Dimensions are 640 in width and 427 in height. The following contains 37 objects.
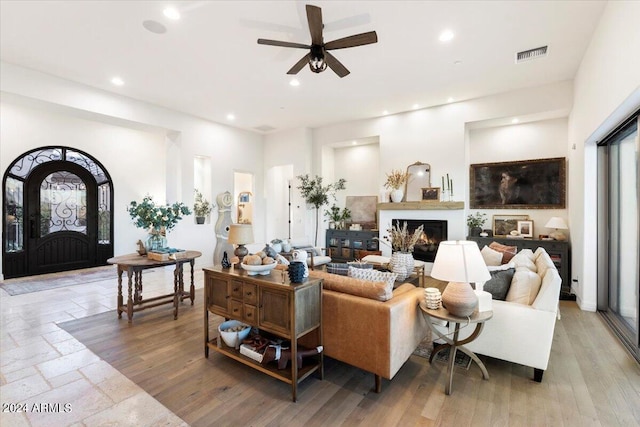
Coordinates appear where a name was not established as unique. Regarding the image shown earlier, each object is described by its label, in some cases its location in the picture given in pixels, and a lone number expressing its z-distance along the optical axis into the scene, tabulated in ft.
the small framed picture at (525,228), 18.71
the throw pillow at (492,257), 12.21
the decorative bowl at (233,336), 8.80
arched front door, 20.03
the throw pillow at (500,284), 9.26
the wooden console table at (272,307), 7.26
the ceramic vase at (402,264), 13.88
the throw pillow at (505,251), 12.75
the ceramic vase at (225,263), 9.30
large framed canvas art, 18.16
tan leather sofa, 7.20
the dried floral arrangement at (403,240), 14.26
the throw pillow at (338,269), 9.98
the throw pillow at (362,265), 11.82
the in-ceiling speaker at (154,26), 11.27
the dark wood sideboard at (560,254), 16.19
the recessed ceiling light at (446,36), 11.80
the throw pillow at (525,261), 9.73
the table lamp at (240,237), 9.57
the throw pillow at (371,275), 8.71
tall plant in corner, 24.91
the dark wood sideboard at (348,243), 23.70
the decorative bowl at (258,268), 8.34
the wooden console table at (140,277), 11.89
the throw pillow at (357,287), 7.61
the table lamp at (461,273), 7.33
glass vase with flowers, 12.82
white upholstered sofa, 7.79
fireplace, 20.10
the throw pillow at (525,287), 8.46
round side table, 7.42
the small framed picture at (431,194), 20.29
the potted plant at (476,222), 19.83
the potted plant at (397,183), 21.39
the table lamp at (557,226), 16.38
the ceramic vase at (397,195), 21.34
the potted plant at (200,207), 23.55
